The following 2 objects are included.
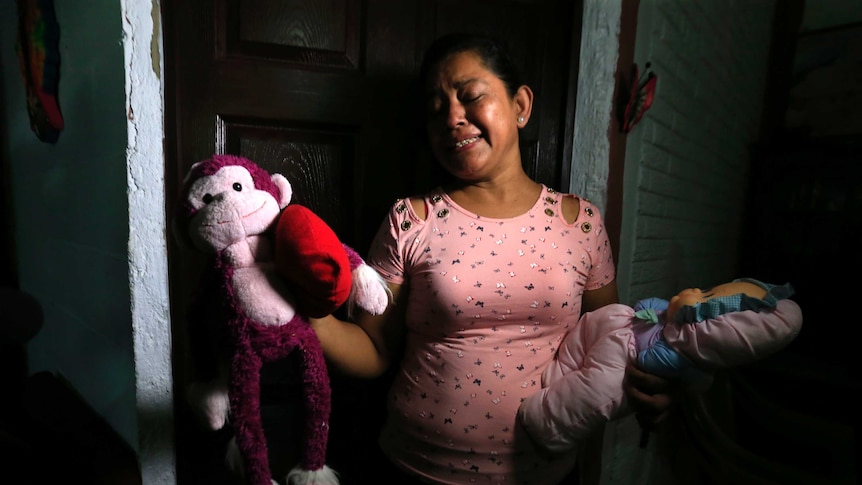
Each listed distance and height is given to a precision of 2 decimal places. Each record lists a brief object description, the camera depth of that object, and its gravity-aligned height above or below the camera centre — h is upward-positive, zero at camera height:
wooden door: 0.84 +0.24
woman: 0.75 -0.15
